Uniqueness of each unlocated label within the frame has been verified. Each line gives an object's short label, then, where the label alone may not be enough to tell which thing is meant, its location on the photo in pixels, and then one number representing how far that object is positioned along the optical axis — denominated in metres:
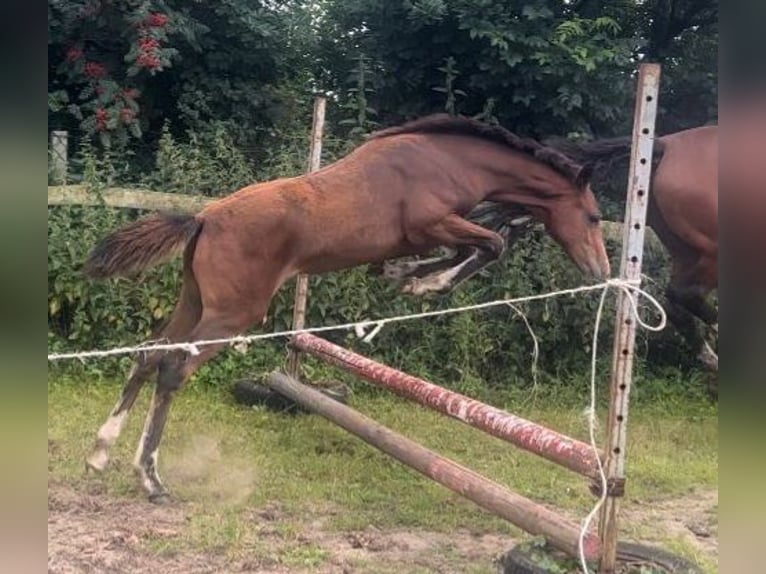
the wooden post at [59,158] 6.00
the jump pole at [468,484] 2.61
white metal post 2.52
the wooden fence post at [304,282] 4.92
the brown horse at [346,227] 3.52
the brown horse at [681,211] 4.14
